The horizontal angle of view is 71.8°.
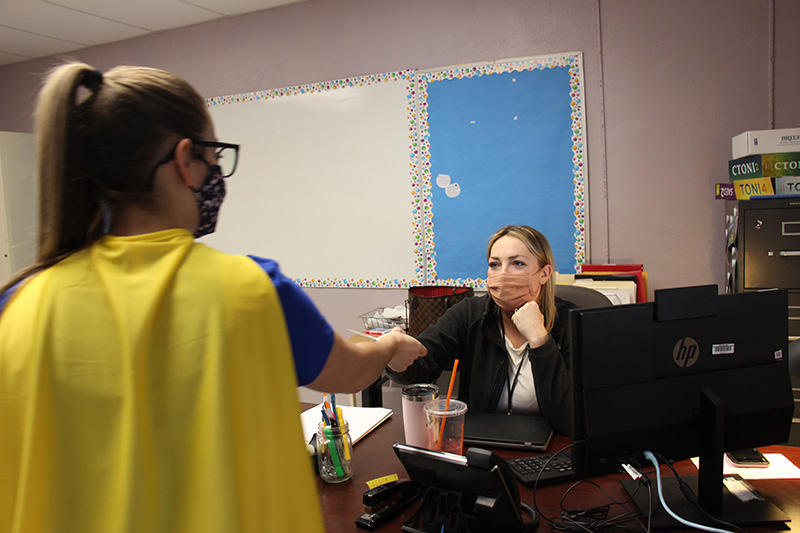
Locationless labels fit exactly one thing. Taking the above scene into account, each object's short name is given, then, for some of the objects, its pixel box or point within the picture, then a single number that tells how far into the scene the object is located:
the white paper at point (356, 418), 1.56
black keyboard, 1.23
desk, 1.11
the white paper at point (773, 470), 1.24
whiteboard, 3.48
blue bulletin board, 3.07
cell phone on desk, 1.28
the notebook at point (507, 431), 1.42
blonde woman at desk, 1.79
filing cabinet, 2.44
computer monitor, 1.06
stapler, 1.10
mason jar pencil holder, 1.29
